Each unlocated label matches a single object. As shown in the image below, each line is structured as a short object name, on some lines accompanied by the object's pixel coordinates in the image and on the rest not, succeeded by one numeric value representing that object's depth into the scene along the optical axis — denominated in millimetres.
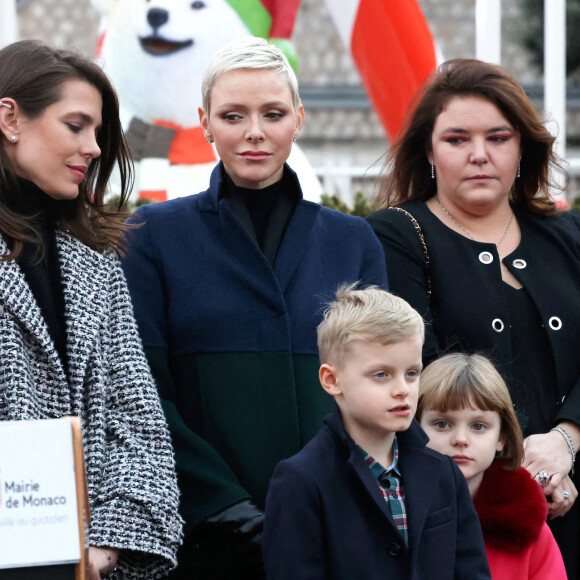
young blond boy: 4699
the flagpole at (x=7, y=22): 11703
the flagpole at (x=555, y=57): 13633
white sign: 3658
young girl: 5578
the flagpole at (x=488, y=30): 12367
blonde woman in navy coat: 5328
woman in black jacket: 6156
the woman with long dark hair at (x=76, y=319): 4758
